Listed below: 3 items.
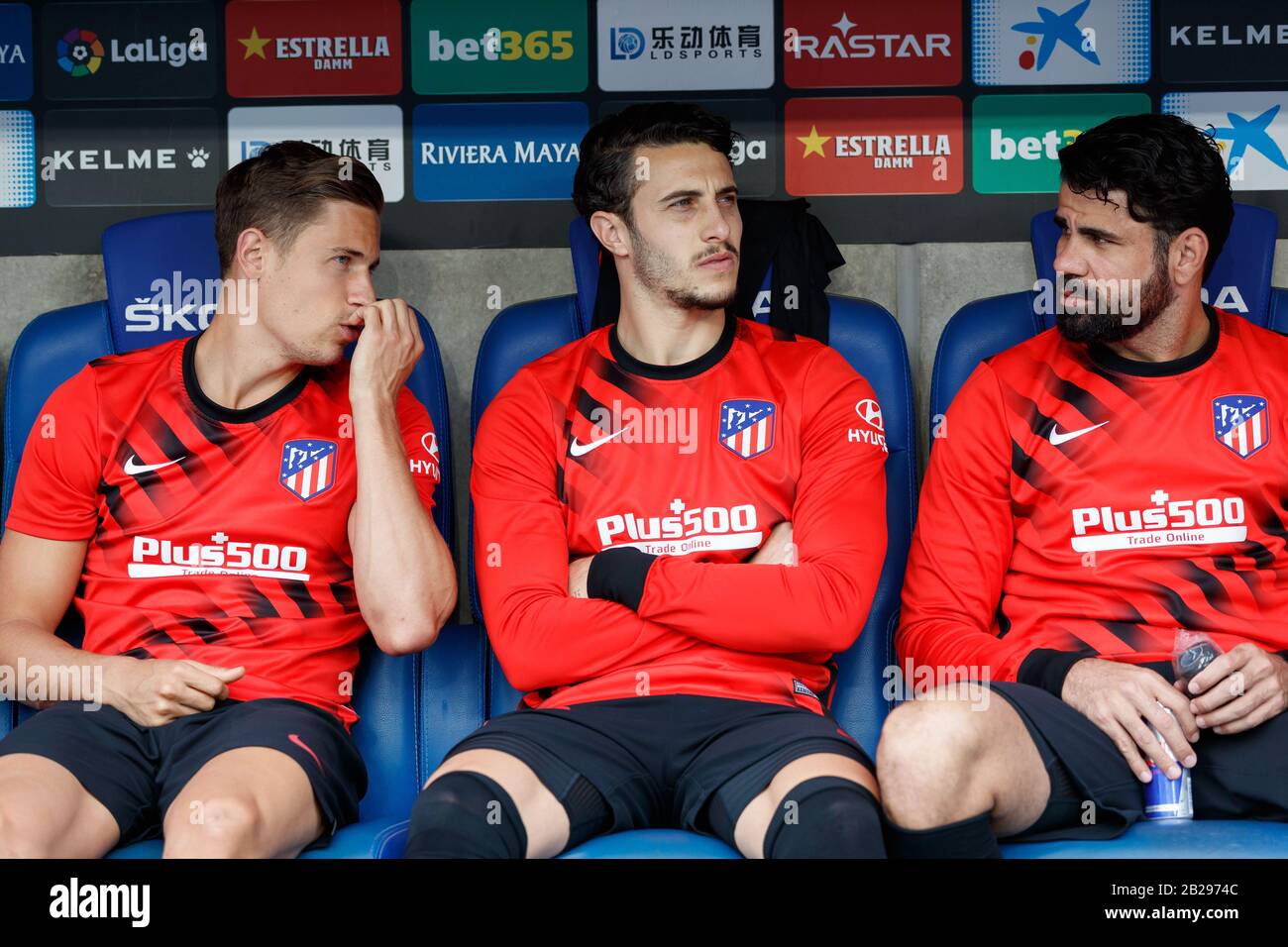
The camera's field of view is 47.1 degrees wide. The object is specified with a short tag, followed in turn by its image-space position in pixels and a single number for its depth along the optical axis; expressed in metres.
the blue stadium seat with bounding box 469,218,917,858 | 2.04
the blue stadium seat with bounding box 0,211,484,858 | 1.99
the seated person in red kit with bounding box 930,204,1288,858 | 2.17
